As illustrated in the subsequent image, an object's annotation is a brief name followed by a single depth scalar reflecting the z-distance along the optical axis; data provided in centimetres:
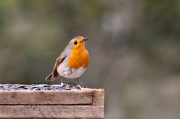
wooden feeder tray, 512
